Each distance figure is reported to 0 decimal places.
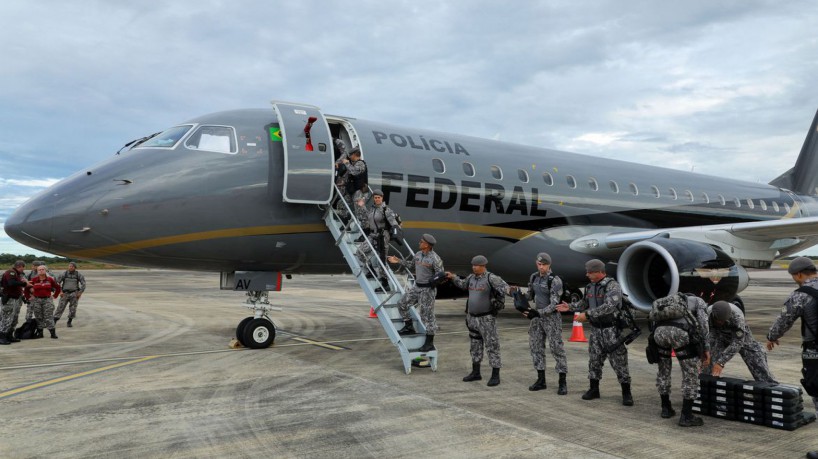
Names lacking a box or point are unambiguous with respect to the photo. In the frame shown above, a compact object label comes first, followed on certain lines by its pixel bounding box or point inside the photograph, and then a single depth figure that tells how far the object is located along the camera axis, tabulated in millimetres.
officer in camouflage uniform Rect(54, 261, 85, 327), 14367
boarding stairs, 8156
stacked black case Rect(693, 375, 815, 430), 5293
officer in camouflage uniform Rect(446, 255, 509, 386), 7359
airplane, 8703
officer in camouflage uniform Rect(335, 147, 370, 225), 9750
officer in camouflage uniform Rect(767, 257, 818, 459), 5027
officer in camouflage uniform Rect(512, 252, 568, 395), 6965
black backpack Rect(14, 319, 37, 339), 12055
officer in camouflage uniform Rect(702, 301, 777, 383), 5871
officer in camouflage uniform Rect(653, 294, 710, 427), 5492
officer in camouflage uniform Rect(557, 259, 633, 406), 6344
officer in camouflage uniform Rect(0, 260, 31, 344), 11430
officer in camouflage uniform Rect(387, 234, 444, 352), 8500
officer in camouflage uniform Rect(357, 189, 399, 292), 9375
